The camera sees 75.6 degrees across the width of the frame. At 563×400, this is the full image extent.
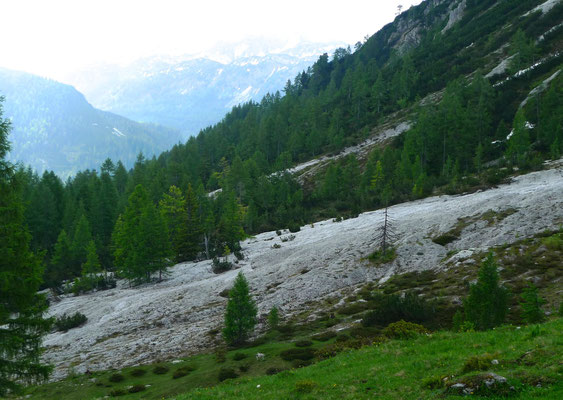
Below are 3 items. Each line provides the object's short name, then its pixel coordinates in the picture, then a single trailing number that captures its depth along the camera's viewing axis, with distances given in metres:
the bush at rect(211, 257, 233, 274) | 52.06
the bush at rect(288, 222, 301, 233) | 62.03
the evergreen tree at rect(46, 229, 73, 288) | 62.47
